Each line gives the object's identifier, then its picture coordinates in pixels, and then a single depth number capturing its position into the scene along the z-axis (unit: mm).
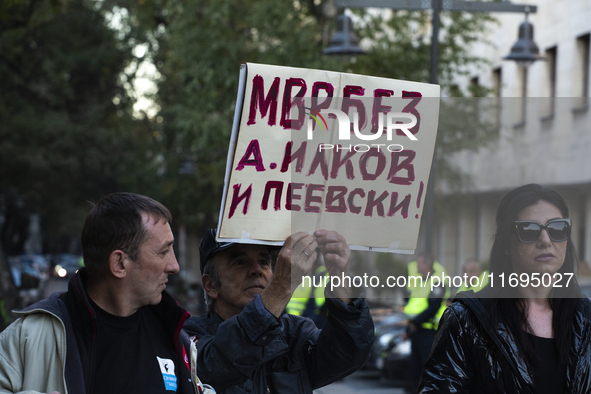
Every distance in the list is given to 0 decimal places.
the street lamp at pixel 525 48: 11211
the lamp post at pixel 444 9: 9664
